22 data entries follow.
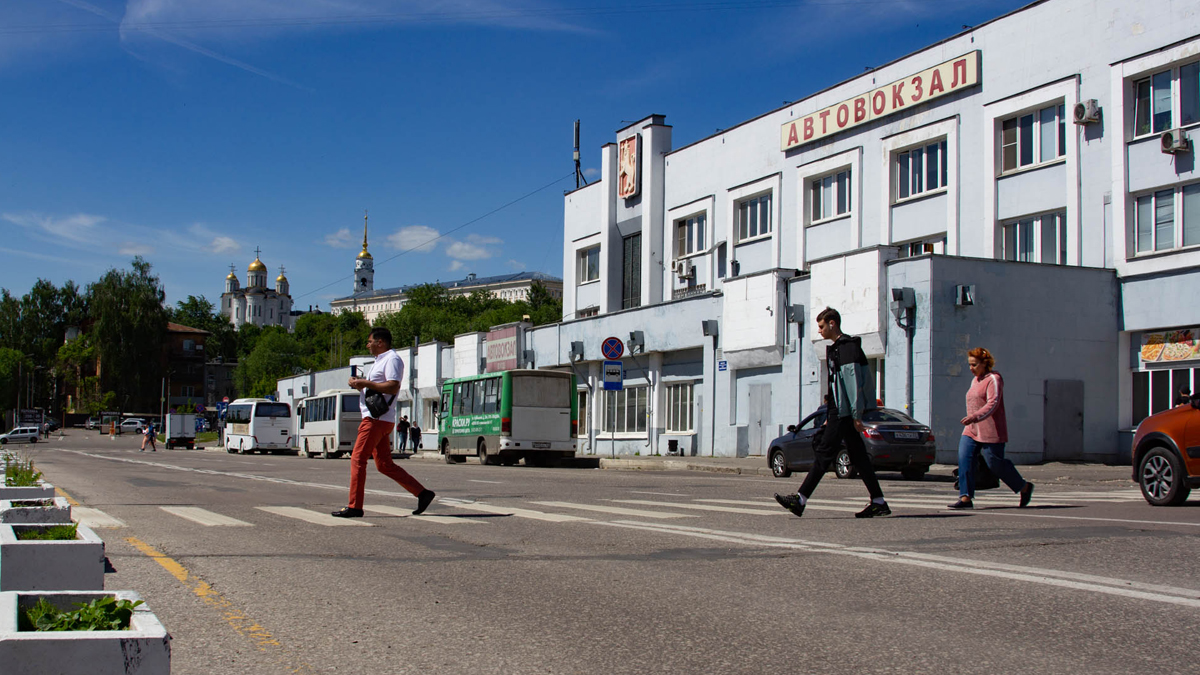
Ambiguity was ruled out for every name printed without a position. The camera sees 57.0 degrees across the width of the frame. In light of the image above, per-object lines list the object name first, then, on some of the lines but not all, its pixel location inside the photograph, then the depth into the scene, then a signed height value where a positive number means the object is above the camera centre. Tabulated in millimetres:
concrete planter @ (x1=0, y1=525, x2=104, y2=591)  5055 -830
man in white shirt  10281 -361
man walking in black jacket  9977 -131
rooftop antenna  52425 +10629
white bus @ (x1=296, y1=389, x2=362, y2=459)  46562 -1385
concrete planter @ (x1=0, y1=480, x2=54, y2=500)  8234 -804
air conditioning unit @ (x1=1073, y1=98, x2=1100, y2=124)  27188 +7138
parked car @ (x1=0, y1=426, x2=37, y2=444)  72625 -3176
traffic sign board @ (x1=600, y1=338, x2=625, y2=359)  32094 +1380
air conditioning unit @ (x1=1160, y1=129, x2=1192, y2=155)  25219 +5950
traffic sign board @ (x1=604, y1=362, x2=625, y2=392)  31016 +600
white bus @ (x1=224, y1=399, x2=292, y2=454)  55156 -1811
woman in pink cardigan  11141 -332
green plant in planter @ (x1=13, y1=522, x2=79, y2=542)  6008 -805
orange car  11398 -557
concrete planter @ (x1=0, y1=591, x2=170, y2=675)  2949 -719
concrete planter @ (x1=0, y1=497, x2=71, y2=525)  6719 -784
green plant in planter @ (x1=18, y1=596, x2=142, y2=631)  3295 -697
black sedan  20078 -844
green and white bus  32062 -690
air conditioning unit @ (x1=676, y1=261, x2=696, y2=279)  42344 +4847
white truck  68375 -2493
